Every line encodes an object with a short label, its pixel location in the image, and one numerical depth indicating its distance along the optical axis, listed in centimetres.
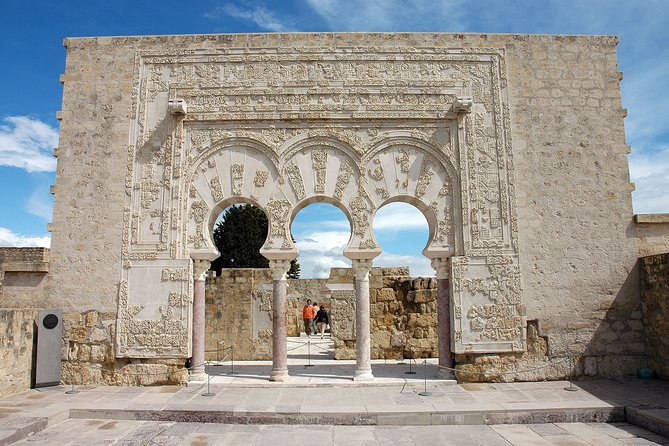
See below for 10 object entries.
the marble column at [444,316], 853
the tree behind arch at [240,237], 2886
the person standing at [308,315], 1578
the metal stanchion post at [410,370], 904
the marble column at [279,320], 841
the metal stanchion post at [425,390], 750
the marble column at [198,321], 850
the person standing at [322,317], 1616
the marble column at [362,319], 839
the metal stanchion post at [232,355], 944
